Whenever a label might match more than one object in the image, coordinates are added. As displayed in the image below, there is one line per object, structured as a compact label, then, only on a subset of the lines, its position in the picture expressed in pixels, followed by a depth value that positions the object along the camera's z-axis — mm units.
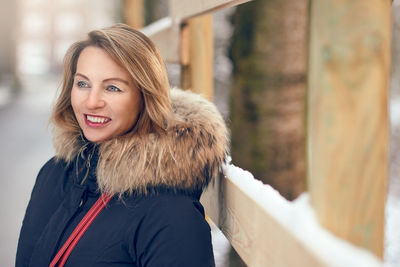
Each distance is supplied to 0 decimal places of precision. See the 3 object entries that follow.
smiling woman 1427
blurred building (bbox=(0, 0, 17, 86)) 17141
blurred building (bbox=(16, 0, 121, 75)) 37469
